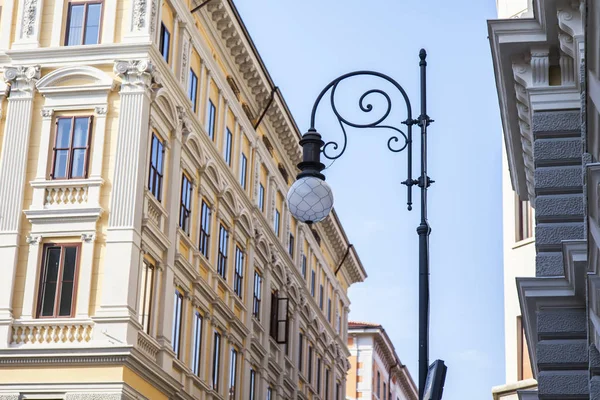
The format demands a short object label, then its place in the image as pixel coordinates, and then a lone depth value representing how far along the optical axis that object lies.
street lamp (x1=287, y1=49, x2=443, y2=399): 13.86
